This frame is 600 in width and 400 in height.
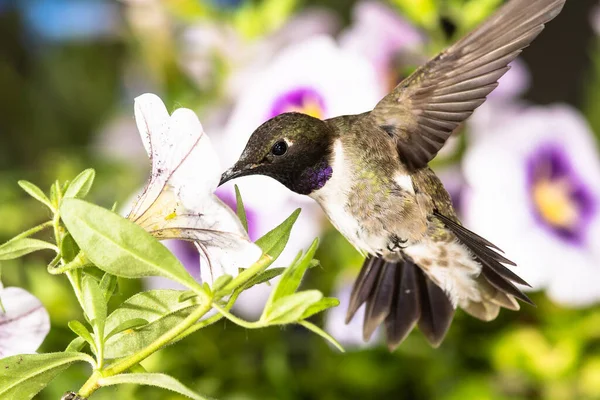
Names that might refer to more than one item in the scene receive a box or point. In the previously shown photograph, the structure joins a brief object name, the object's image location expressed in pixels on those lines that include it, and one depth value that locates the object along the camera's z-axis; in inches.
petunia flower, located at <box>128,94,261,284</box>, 40.2
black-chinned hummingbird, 42.1
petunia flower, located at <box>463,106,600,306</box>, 60.3
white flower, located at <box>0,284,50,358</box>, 41.0
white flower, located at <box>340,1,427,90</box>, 66.2
